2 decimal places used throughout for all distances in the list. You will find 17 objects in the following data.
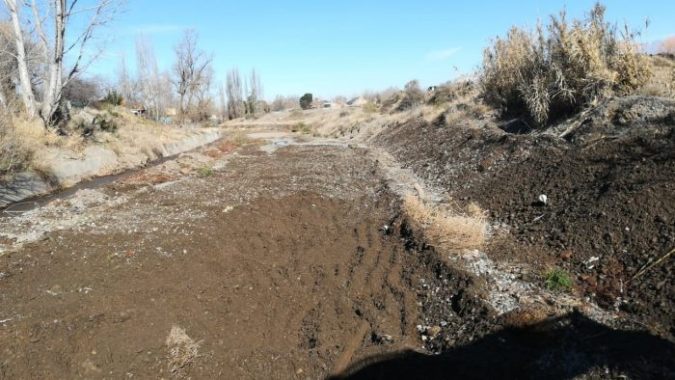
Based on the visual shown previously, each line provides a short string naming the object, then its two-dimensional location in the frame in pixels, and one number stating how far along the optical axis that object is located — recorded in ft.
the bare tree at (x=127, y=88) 157.58
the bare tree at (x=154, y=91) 144.97
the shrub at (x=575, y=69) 32.71
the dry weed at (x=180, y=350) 13.79
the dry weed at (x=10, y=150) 39.22
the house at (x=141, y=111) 135.18
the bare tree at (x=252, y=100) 225.56
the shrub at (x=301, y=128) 116.59
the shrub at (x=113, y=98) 118.69
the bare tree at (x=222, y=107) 216.74
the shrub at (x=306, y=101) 228.14
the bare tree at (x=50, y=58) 55.47
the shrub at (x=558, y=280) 16.29
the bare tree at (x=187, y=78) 141.79
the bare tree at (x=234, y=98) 220.10
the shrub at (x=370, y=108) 121.05
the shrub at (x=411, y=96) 100.01
